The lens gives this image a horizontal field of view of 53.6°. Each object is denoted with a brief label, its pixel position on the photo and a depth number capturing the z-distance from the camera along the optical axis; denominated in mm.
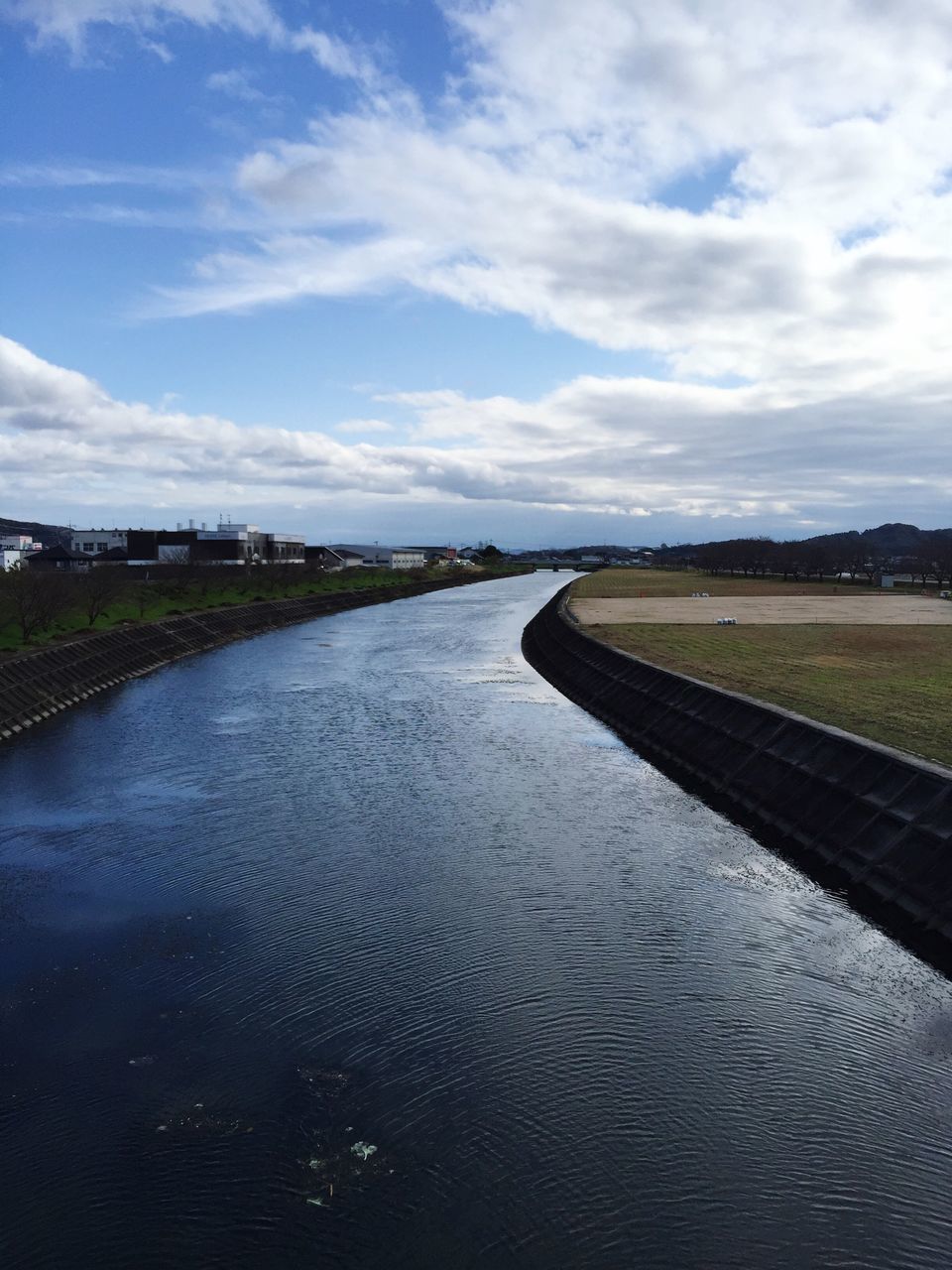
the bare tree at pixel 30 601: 45375
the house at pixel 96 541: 133875
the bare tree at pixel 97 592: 55938
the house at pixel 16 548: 116706
